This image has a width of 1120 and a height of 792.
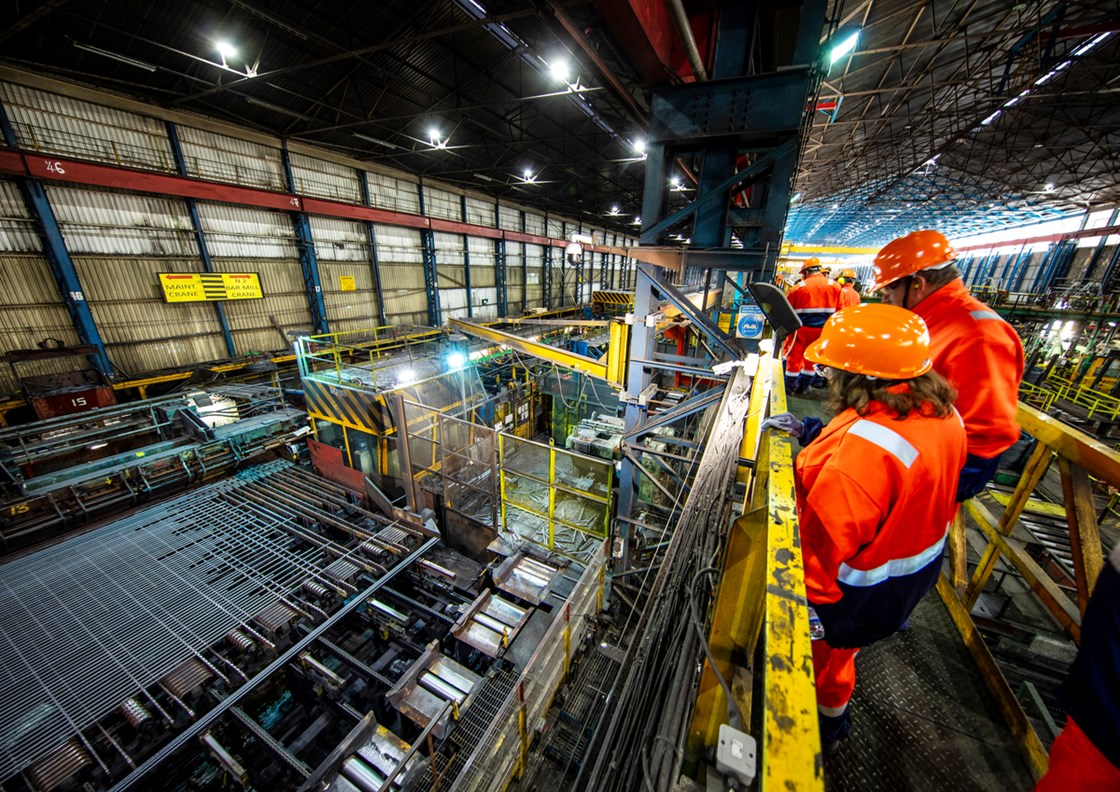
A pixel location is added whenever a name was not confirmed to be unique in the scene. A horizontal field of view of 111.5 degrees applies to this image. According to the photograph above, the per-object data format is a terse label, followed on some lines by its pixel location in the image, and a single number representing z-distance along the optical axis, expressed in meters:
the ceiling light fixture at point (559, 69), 7.79
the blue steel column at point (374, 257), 14.20
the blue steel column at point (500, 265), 20.62
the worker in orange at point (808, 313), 5.14
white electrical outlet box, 0.97
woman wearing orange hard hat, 1.44
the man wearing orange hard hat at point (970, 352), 1.99
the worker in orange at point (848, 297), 5.43
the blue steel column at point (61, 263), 7.91
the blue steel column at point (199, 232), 9.65
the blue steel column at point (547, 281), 25.06
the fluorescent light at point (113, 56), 7.11
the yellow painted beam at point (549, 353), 5.77
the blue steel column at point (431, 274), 16.39
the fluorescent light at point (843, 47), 7.13
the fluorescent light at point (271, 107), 9.20
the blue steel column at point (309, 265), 11.96
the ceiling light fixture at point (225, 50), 7.38
